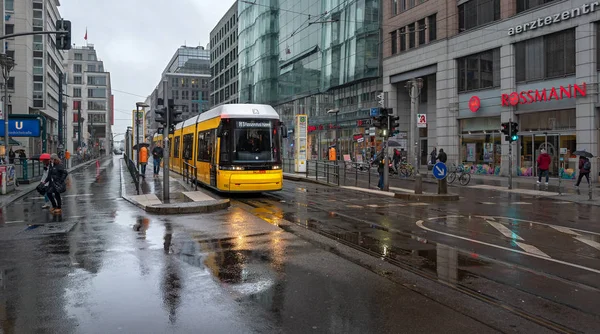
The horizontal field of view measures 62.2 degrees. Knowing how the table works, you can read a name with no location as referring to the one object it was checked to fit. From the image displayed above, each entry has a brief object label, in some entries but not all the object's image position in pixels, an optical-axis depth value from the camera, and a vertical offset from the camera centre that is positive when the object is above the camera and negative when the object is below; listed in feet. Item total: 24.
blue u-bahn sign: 94.48 +6.58
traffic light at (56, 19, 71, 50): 58.54 +15.06
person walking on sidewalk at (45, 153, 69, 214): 46.03 -1.82
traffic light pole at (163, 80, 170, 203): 48.47 +0.25
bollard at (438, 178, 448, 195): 59.21 -3.40
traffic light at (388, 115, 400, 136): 67.46 +4.75
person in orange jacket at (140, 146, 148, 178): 93.80 +0.54
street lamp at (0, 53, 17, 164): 71.00 +14.57
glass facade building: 140.97 +32.54
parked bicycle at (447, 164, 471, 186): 81.71 -2.86
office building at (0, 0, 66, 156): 185.78 +40.43
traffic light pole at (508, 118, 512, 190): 69.44 +0.21
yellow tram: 55.16 +1.34
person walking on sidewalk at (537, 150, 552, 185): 76.02 -0.65
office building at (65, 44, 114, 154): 389.58 +58.34
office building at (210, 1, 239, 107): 282.97 +62.90
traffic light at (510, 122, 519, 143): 73.72 +4.01
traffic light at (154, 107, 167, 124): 49.83 +4.50
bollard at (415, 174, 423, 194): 59.52 -3.04
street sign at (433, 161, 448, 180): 58.34 -1.35
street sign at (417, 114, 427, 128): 84.73 +6.64
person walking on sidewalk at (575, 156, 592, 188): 70.90 -1.37
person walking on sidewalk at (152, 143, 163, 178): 94.09 +0.70
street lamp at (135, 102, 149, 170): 111.04 +12.80
